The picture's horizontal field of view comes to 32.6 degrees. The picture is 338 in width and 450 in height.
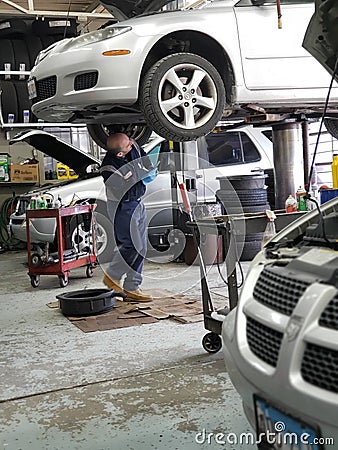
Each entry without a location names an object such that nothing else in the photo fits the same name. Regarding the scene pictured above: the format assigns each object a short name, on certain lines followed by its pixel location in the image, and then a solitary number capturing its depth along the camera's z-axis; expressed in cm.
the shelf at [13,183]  899
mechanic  457
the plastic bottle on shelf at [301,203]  346
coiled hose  896
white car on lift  394
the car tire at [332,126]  587
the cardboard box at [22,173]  901
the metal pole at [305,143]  542
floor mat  392
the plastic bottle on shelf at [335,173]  324
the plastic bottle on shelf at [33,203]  582
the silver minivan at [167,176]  637
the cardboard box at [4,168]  895
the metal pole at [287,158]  551
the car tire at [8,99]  898
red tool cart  538
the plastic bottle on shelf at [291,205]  343
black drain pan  417
